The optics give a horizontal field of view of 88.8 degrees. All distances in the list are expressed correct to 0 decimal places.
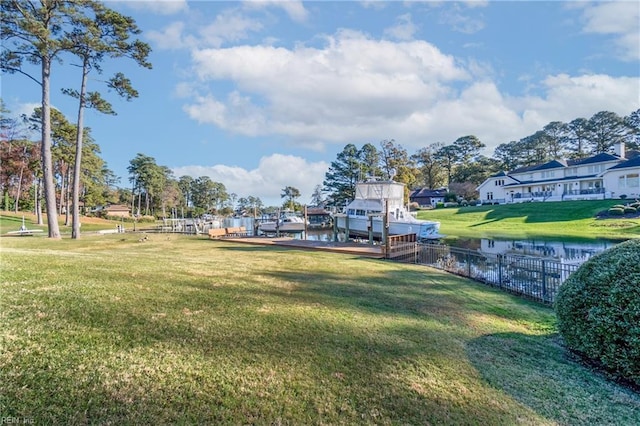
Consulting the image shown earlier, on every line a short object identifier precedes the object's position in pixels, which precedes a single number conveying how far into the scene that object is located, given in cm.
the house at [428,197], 6162
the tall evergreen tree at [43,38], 1402
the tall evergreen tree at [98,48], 1561
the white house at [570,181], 3762
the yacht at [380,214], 2442
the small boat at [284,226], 3659
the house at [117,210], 6350
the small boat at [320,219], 4659
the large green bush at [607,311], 364
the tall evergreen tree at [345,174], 4881
